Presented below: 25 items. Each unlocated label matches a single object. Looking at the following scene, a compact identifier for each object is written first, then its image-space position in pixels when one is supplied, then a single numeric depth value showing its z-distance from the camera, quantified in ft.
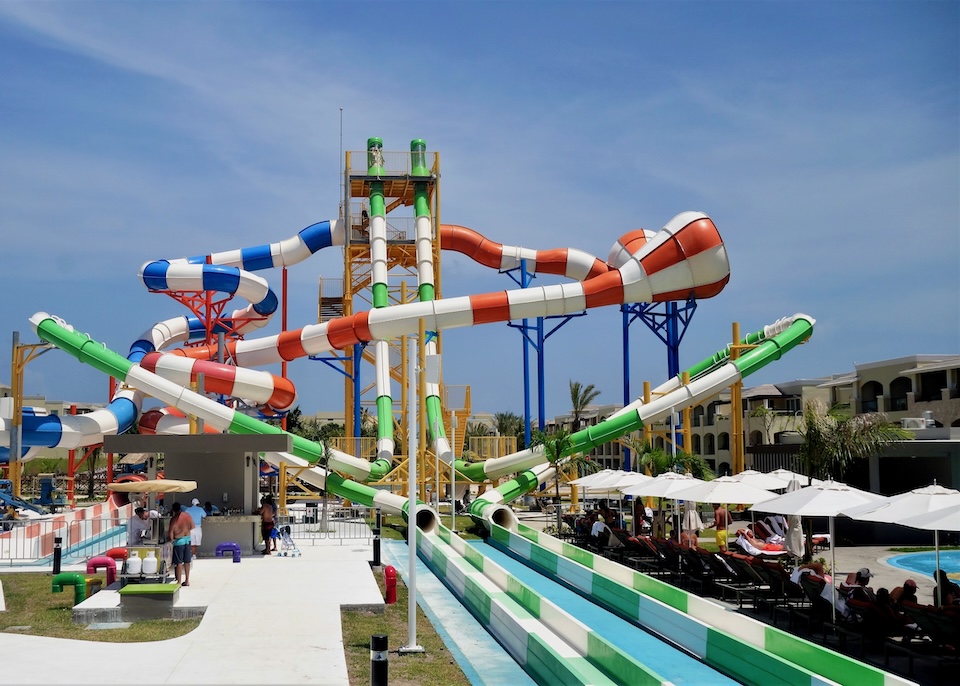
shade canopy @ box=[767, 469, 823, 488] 74.29
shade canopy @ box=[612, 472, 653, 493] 82.12
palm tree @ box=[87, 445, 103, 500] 175.11
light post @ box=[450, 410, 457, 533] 92.43
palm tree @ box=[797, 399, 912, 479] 84.53
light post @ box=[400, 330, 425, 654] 44.01
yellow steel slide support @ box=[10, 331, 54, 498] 108.47
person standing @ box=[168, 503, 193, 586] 57.82
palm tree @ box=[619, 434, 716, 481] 95.20
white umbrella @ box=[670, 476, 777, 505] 66.80
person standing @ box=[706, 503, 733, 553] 78.54
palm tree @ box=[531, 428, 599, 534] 105.09
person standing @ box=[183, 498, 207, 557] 66.85
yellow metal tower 125.08
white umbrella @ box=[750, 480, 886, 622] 49.29
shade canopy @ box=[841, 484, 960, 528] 43.39
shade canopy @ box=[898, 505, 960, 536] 40.60
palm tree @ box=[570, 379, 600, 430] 205.77
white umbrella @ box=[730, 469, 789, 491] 73.77
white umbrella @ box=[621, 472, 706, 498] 72.74
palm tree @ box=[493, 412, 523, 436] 270.67
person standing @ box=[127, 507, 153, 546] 65.46
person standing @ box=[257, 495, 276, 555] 77.30
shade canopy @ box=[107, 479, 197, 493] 64.28
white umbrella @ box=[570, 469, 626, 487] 89.66
